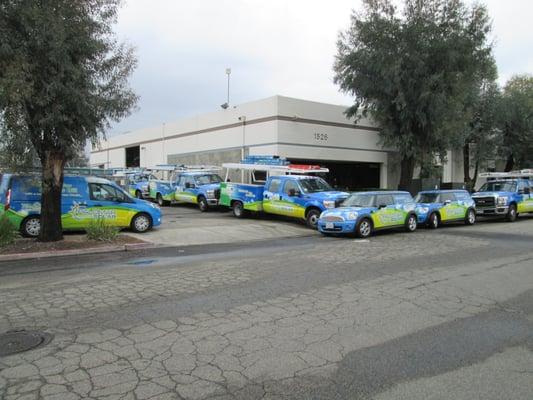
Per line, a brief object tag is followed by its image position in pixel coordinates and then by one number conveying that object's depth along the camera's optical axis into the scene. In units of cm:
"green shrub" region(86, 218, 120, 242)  1320
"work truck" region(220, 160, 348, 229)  1805
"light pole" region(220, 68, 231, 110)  3286
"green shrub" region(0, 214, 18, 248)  1199
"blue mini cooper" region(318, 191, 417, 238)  1514
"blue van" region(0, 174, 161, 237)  1396
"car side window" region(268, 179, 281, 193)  1969
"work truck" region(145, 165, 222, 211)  2436
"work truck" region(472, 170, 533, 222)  2210
